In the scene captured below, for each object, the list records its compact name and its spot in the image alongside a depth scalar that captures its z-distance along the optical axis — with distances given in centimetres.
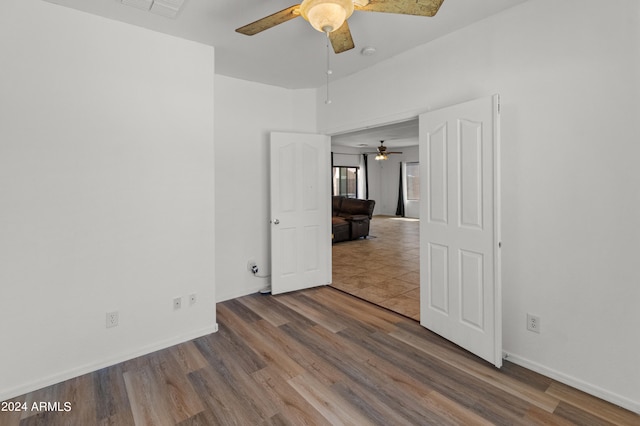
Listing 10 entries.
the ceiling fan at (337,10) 149
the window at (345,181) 1097
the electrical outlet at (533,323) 219
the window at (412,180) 1170
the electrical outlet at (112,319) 237
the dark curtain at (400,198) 1198
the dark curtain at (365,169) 1188
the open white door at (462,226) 221
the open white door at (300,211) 377
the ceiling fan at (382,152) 973
